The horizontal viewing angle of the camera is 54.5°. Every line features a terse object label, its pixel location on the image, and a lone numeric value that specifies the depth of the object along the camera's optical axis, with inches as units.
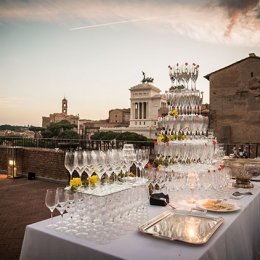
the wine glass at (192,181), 98.5
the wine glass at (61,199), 66.6
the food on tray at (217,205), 84.5
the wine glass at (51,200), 66.3
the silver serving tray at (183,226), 60.2
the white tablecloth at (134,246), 53.2
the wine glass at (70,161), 90.7
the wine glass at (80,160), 91.4
